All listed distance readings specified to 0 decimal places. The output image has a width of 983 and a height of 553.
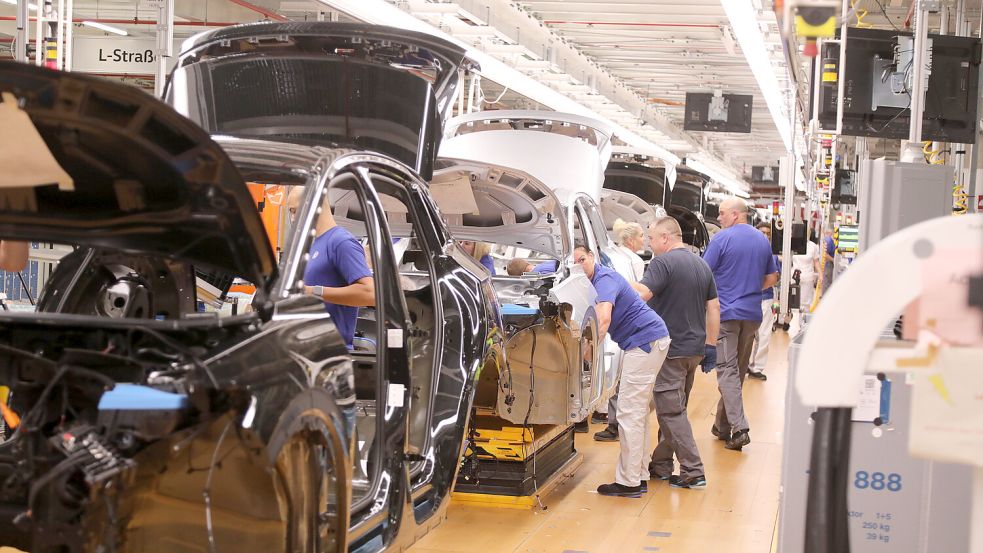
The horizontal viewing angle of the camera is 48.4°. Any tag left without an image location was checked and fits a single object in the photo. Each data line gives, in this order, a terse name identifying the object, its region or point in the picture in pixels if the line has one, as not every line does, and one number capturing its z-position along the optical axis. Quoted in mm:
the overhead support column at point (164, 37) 7980
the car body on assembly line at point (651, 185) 13617
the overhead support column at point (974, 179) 8844
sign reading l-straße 14594
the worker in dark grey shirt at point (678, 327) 7332
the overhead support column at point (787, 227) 12375
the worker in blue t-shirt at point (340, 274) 4453
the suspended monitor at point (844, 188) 21000
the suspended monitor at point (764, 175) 36625
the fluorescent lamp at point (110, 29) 14926
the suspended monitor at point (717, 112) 20062
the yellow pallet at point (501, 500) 6742
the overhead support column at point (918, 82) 4641
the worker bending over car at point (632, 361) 6930
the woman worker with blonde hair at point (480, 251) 7609
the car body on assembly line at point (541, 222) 6711
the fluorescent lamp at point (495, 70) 8836
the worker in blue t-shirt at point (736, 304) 8836
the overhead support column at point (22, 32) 7417
